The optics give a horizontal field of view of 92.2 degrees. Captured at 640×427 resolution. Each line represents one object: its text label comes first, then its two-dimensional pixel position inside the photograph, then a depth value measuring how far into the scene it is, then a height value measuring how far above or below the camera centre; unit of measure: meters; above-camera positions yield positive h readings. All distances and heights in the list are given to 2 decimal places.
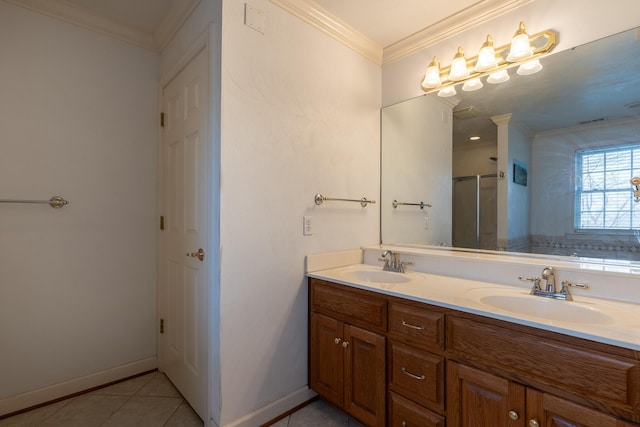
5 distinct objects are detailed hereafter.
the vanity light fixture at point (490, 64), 1.59 +0.86
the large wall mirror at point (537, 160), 1.40 +0.30
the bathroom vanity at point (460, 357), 0.90 -0.53
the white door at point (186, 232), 1.65 -0.11
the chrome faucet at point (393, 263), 1.87 -0.30
